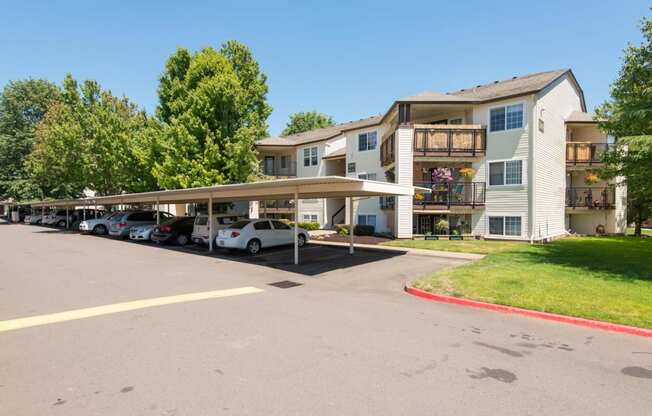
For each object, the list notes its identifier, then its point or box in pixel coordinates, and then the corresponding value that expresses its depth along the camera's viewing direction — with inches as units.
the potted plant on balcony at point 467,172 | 833.5
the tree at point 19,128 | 1902.1
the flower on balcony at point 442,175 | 830.5
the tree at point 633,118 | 442.8
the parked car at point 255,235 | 627.8
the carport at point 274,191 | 460.4
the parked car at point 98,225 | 1080.2
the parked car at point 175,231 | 800.9
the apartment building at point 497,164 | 790.5
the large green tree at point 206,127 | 850.8
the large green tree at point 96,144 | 1107.3
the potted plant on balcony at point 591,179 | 928.4
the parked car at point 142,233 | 853.8
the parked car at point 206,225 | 719.1
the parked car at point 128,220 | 941.2
